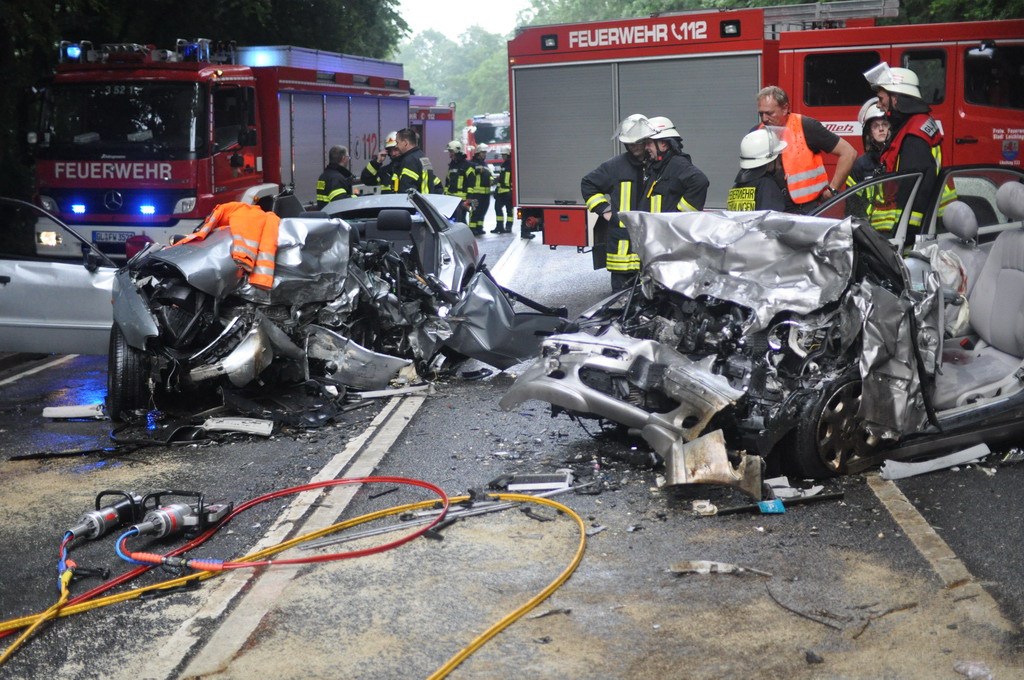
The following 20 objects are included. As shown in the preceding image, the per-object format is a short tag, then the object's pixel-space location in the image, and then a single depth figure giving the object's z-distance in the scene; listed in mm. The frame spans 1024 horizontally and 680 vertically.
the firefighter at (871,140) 9164
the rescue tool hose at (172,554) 4410
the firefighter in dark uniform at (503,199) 22531
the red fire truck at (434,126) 25297
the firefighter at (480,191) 22197
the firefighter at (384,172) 13367
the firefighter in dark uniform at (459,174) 21906
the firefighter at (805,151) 8867
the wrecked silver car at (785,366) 5797
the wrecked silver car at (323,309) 7492
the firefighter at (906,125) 8469
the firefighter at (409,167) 13062
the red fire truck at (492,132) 39438
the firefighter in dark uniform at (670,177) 8734
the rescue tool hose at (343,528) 4137
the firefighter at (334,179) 13523
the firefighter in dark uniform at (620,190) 8828
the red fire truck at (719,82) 12797
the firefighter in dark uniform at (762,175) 8727
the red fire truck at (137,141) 13125
